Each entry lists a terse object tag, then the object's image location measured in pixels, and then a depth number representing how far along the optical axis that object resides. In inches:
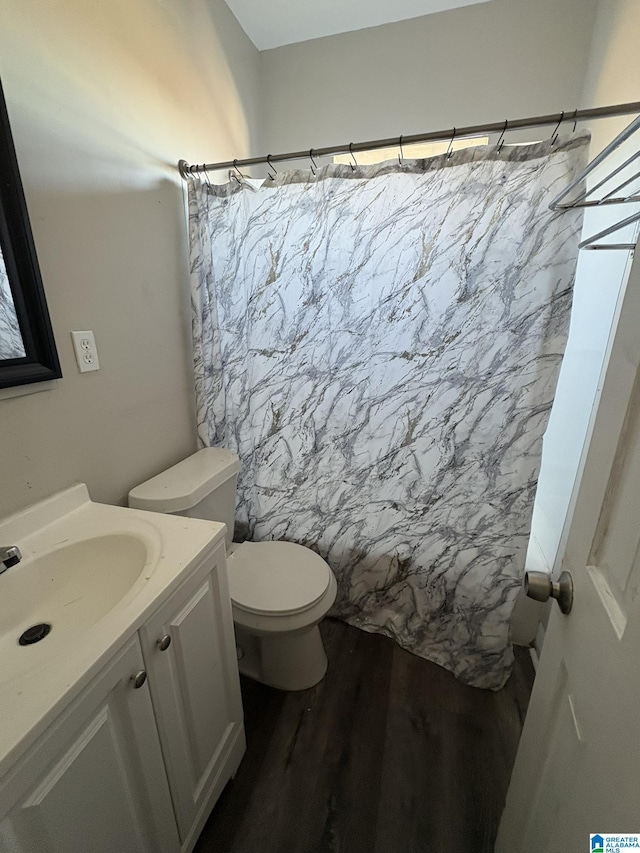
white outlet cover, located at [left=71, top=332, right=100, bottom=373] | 41.9
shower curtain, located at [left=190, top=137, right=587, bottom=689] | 46.6
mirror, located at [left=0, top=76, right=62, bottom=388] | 33.5
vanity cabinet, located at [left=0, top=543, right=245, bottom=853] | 21.5
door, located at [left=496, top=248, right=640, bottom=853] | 17.1
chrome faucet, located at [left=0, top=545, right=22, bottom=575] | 31.6
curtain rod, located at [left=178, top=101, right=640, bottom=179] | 37.3
